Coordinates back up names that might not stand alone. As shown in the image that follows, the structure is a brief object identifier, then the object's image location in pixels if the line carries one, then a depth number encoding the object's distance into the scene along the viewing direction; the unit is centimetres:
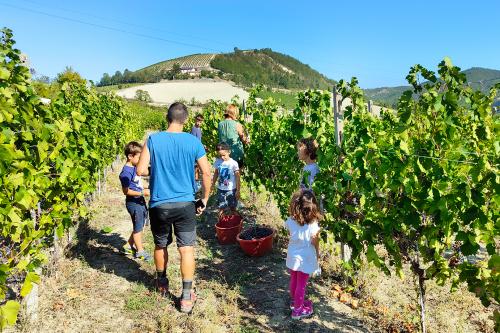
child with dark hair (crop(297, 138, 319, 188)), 413
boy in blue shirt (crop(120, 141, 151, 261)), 463
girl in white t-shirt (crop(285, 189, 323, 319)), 344
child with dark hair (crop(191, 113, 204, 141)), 895
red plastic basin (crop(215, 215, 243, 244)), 545
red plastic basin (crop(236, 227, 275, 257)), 478
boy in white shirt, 563
